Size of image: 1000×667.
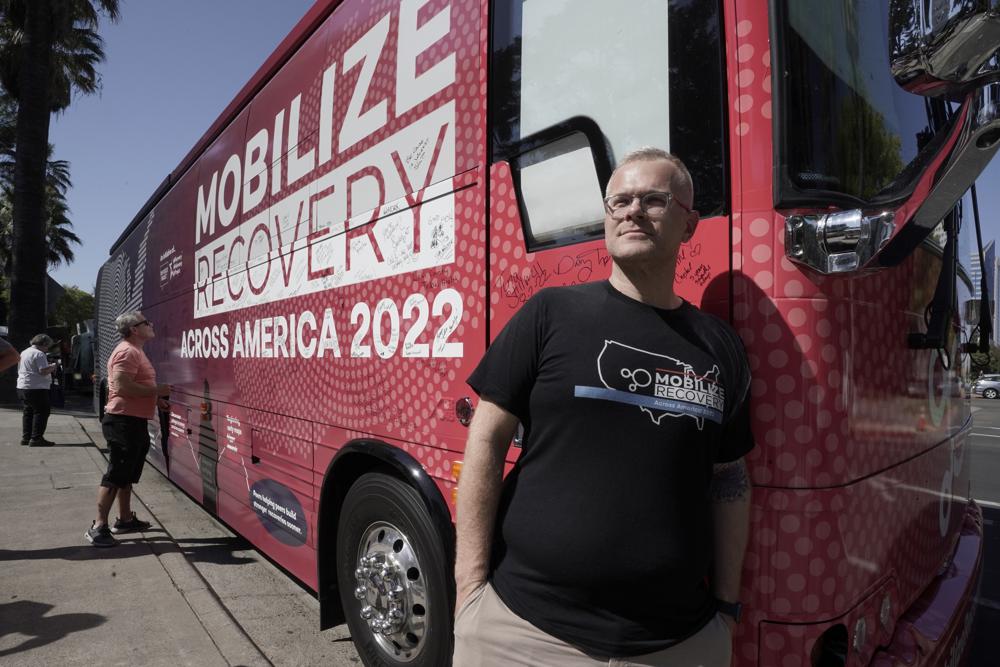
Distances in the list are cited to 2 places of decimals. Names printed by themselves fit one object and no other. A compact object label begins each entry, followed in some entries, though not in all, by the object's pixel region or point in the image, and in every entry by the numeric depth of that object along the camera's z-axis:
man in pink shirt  5.17
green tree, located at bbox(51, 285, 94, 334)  60.33
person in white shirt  10.39
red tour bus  1.54
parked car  42.09
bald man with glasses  1.44
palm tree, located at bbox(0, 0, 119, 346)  16.19
